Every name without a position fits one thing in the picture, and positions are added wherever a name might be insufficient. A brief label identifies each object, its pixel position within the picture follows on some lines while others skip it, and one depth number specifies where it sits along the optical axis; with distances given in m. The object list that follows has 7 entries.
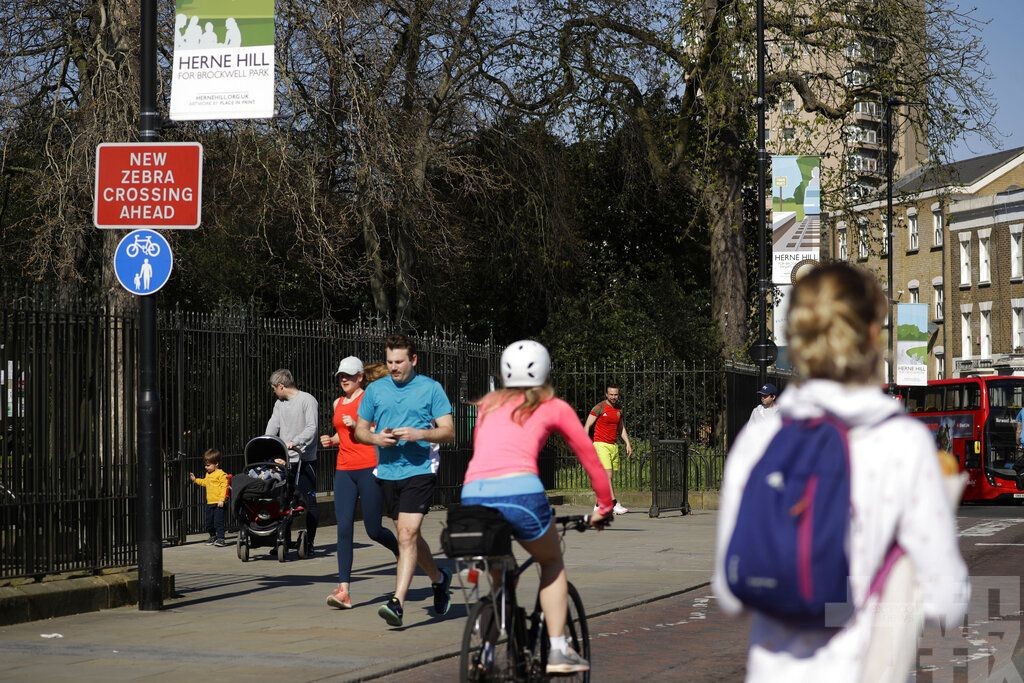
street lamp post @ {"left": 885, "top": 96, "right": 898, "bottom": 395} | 32.08
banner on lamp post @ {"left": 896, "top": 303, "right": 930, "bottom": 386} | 36.88
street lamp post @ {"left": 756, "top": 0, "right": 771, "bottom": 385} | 25.03
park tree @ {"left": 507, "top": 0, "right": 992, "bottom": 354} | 28.36
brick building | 66.25
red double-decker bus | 33.06
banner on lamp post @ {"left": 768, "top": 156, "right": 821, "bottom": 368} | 24.39
